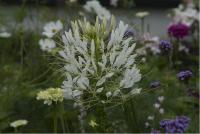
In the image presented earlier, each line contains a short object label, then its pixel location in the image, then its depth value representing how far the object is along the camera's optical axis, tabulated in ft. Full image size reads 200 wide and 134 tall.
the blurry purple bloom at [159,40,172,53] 8.44
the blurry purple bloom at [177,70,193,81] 8.36
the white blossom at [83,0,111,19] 13.68
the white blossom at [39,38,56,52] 12.67
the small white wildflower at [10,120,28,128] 8.62
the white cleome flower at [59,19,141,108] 5.81
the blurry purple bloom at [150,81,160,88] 8.38
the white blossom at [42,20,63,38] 12.45
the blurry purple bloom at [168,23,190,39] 13.81
